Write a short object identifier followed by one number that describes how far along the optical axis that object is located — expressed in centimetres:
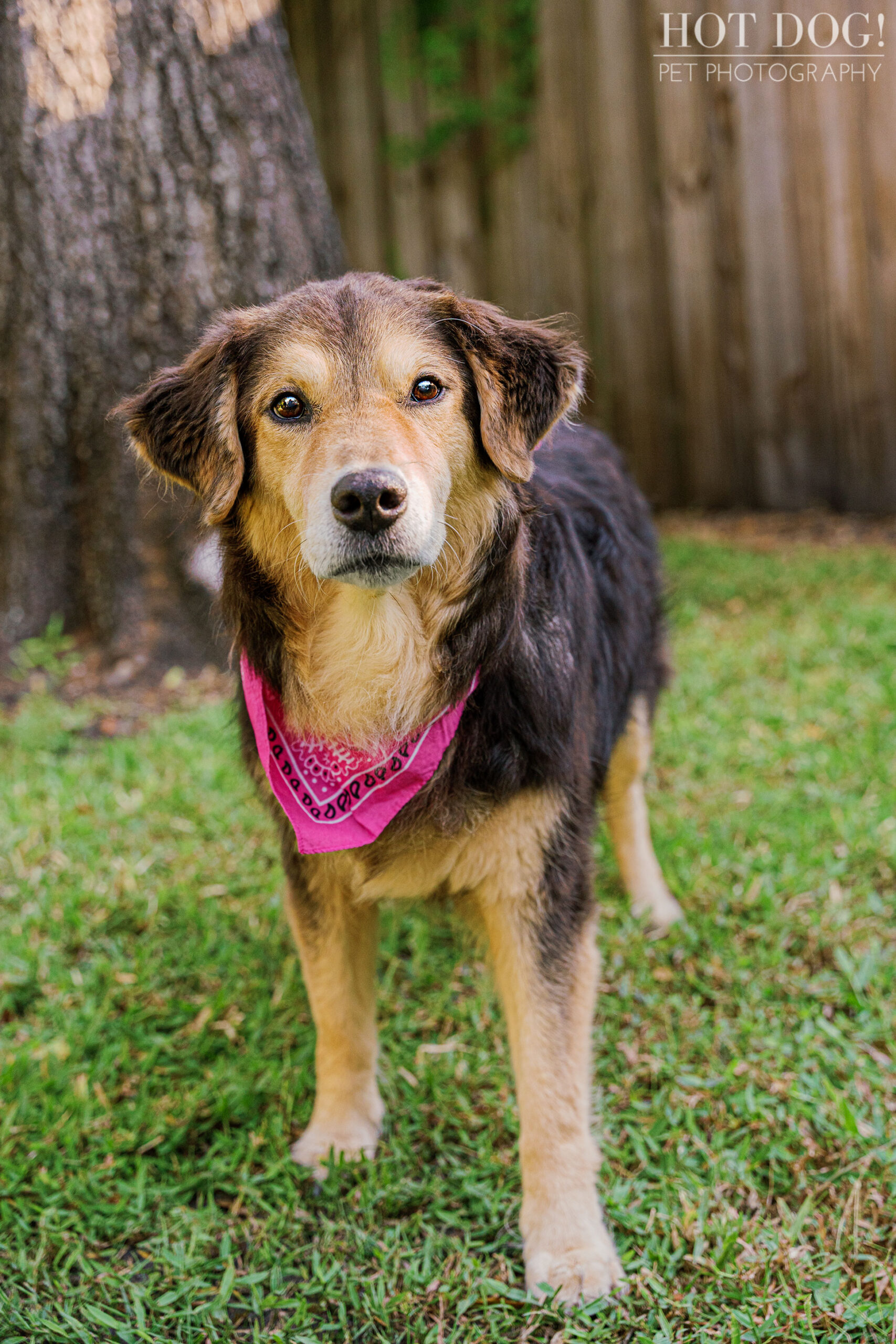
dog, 215
